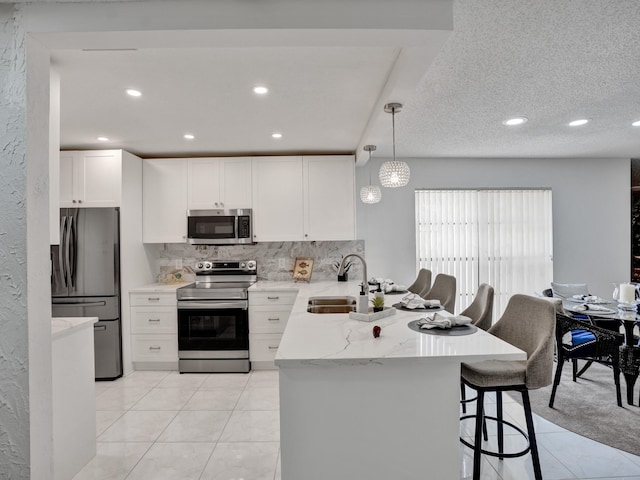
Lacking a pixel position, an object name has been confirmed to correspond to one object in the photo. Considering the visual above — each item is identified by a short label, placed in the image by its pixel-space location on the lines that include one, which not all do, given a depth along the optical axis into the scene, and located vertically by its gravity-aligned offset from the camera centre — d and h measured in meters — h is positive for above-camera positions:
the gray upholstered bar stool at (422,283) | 3.71 -0.45
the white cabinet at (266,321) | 4.05 -0.88
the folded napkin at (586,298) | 3.55 -0.60
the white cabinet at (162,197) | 4.38 +0.54
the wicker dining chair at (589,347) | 2.89 -0.90
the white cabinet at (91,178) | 3.91 +0.69
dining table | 2.94 -0.78
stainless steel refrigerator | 3.78 -0.31
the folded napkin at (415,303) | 2.60 -0.46
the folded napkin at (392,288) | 3.36 -0.44
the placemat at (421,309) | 2.58 -0.49
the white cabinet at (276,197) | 4.38 +0.52
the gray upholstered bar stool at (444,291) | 3.14 -0.47
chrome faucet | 2.43 -0.24
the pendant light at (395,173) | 2.64 +0.48
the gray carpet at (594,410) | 2.57 -1.37
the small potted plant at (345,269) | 4.43 -0.35
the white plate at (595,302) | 3.49 -0.62
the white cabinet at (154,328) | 4.05 -0.94
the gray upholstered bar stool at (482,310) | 2.57 -0.51
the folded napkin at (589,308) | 3.17 -0.62
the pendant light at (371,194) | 3.60 +0.45
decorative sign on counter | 4.43 -0.34
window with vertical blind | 4.82 -0.01
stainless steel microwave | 4.32 +0.18
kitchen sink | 2.96 -0.54
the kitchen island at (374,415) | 1.65 -0.79
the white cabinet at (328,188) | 4.39 +0.62
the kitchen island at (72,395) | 2.11 -0.92
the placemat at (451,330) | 1.96 -0.50
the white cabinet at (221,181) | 4.37 +0.72
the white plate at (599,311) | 3.08 -0.63
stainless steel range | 4.01 -0.97
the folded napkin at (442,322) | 2.04 -0.46
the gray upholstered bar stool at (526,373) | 1.94 -0.71
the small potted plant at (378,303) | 2.42 -0.42
